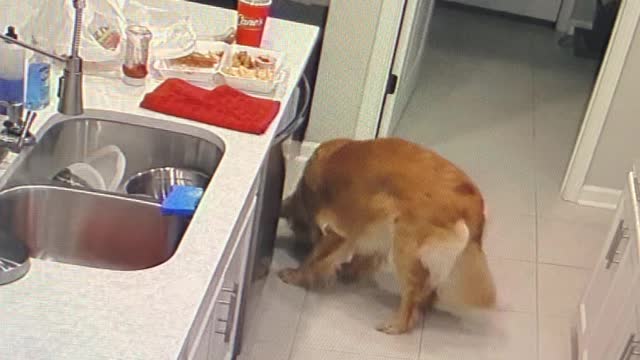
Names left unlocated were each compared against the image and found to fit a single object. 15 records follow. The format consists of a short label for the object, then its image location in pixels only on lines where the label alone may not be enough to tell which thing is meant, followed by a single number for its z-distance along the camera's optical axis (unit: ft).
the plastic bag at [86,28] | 6.92
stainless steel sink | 5.82
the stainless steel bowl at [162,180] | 6.70
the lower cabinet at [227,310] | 5.71
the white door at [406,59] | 10.81
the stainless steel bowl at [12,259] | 4.73
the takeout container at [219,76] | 7.02
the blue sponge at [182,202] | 5.75
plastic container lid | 6.57
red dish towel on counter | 6.59
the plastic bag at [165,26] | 7.19
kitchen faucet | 5.77
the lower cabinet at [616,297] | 7.32
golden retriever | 8.64
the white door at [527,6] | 16.65
